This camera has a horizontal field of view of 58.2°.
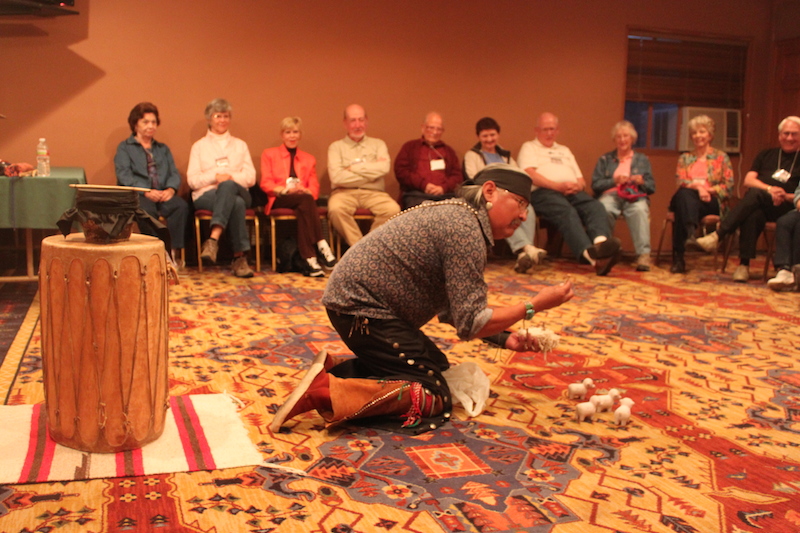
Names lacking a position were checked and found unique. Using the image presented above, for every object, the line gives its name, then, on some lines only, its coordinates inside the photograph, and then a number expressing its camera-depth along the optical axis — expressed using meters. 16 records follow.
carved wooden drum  2.04
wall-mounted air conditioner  7.93
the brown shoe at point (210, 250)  5.37
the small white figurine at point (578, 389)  2.77
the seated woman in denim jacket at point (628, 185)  6.58
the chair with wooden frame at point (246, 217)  5.63
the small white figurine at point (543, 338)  2.50
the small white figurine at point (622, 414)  2.50
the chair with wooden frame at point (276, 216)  5.82
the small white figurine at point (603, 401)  2.62
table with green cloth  4.07
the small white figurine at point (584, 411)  2.52
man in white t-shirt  6.17
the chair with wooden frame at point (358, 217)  6.15
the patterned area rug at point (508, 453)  1.81
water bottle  4.35
